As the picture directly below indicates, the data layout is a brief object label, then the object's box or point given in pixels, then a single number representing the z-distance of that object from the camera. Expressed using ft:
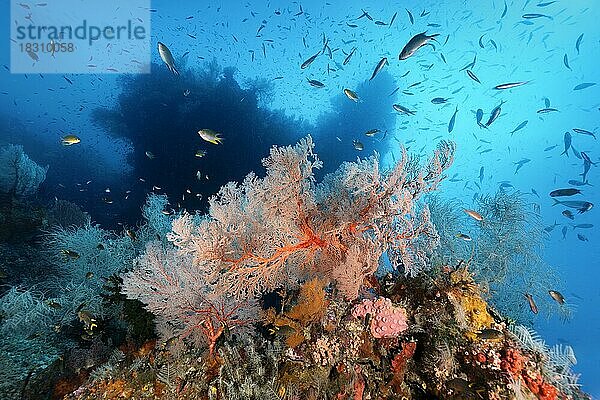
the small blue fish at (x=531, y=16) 42.88
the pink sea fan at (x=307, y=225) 13.51
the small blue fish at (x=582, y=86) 44.93
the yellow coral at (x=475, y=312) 13.55
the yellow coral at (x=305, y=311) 14.67
